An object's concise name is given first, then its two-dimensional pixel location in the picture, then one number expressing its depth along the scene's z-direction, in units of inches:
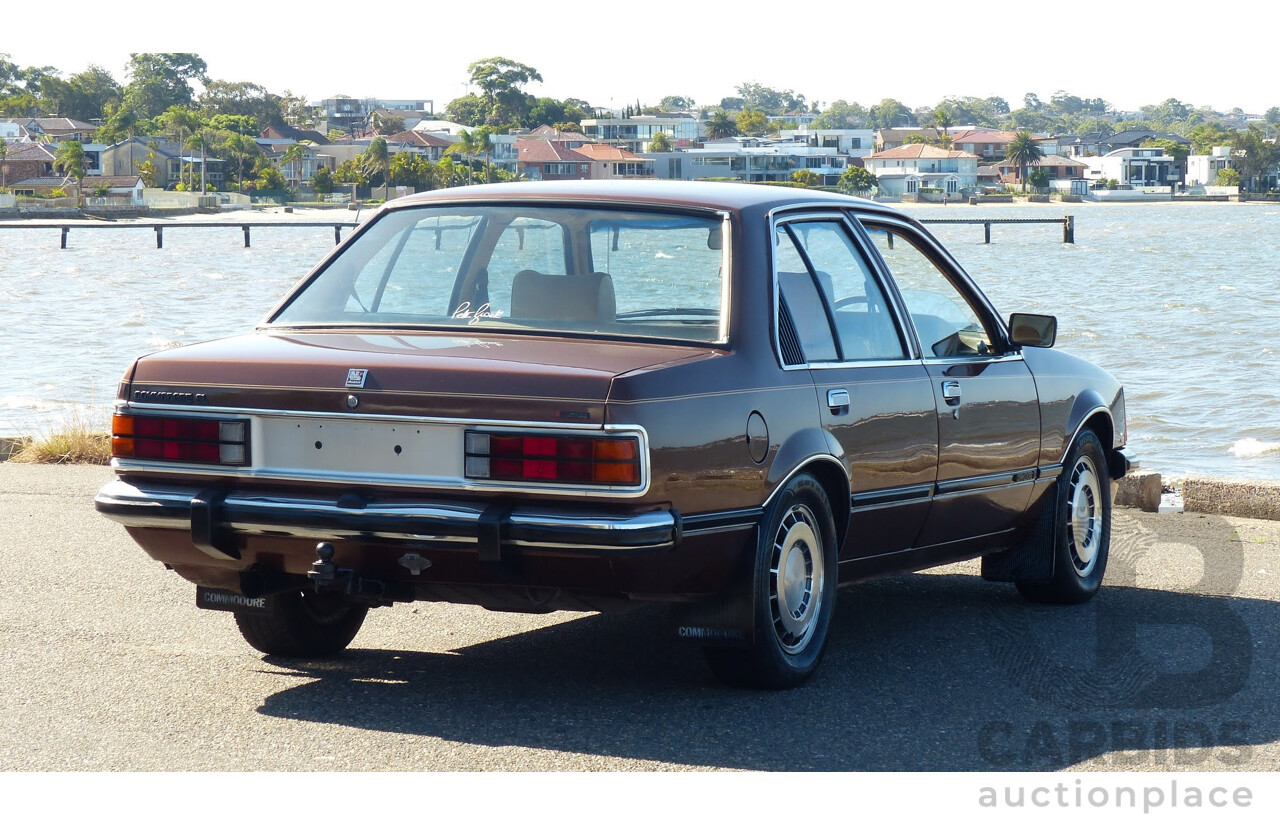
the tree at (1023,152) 7190.0
